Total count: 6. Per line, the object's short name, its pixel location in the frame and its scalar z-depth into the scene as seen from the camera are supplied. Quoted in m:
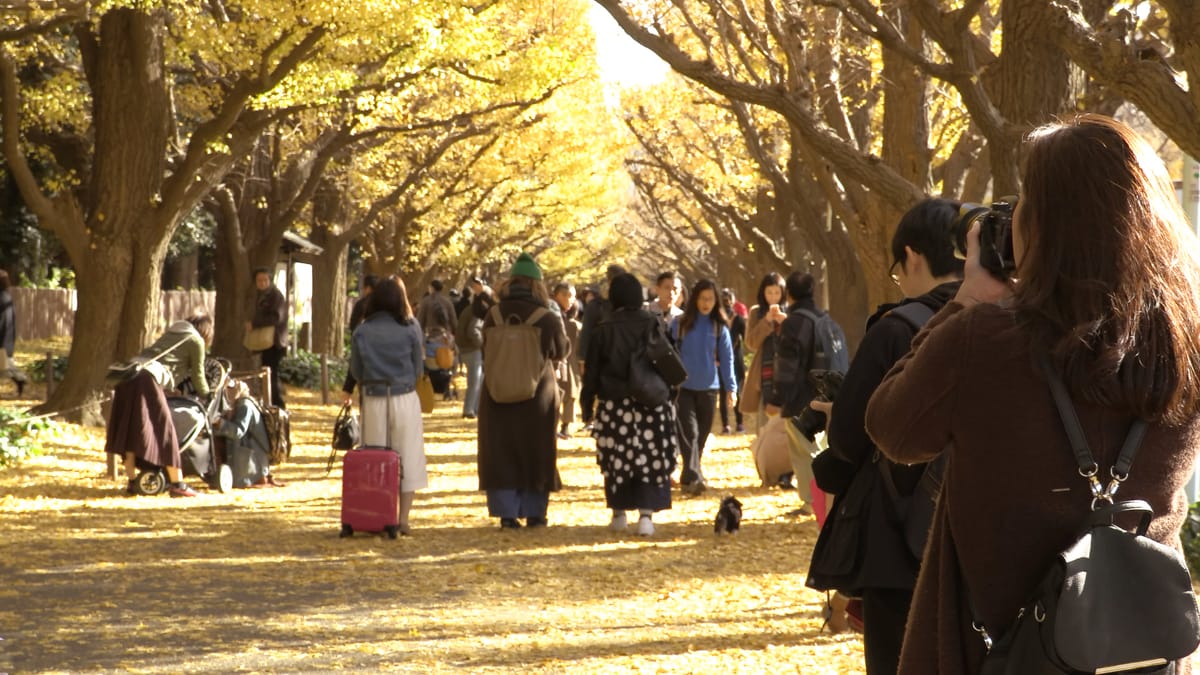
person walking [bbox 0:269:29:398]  21.98
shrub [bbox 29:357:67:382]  25.94
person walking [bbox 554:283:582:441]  18.66
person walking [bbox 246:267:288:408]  19.58
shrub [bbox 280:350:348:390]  28.45
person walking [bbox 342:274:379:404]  11.16
